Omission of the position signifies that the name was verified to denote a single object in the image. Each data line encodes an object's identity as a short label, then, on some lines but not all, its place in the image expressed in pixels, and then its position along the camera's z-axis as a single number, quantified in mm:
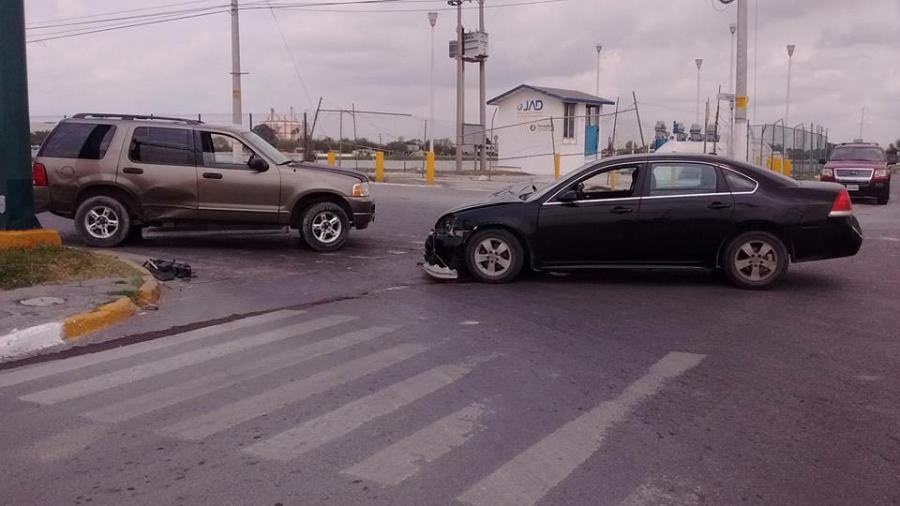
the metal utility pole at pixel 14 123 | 9664
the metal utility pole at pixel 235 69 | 27375
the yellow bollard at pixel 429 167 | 28688
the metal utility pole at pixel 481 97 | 36375
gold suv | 11852
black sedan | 9312
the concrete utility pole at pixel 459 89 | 34469
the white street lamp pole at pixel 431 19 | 35281
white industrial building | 41219
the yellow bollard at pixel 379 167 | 29359
